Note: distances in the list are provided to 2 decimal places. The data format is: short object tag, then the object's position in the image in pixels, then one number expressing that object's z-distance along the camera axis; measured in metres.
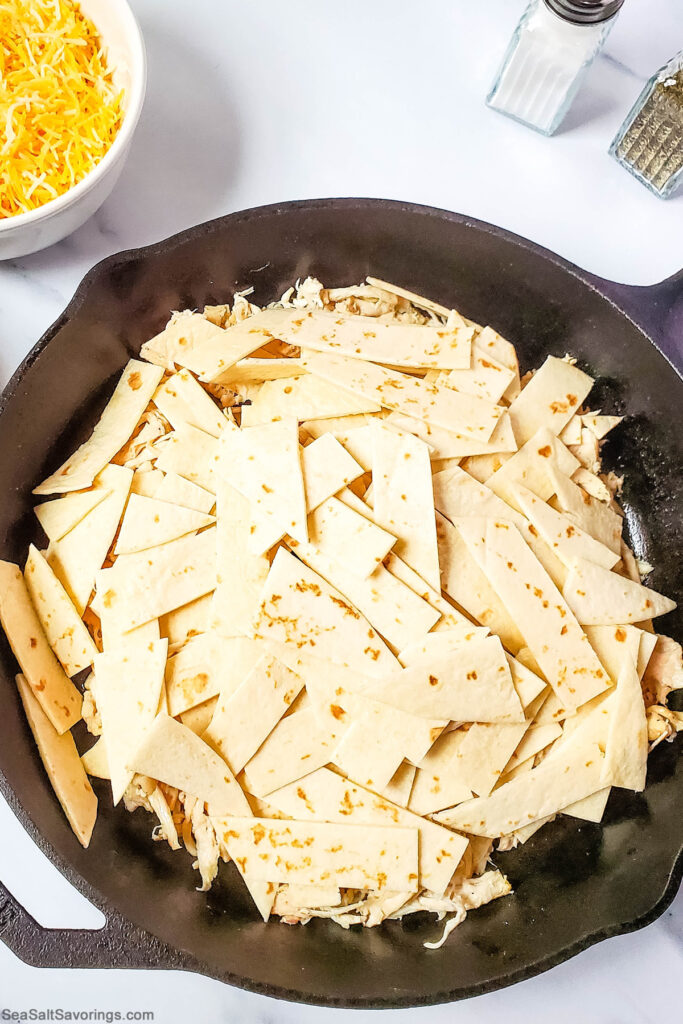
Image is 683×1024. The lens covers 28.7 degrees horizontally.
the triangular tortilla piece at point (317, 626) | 0.56
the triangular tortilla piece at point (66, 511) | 0.60
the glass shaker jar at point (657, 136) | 0.64
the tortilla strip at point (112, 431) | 0.60
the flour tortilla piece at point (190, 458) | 0.60
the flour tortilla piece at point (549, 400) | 0.62
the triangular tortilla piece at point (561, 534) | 0.59
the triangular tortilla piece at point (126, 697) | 0.57
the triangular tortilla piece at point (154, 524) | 0.59
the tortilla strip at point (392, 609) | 0.56
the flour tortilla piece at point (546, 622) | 0.58
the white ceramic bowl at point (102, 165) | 0.60
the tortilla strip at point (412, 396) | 0.59
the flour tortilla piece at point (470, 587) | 0.58
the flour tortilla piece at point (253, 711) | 0.57
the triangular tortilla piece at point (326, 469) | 0.58
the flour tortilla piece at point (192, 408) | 0.61
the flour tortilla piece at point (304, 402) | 0.60
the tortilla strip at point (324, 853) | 0.57
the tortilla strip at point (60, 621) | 0.58
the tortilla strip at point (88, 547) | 0.59
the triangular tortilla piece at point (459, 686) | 0.56
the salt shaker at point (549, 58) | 0.62
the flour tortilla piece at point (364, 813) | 0.57
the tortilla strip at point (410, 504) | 0.57
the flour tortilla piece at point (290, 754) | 0.57
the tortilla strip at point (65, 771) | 0.58
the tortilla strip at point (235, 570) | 0.57
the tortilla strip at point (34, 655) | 0.58
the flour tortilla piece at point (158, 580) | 0.58
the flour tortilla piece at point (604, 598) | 0.59
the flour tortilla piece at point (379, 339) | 0.60
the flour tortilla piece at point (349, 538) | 0.56
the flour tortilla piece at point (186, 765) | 0.56
